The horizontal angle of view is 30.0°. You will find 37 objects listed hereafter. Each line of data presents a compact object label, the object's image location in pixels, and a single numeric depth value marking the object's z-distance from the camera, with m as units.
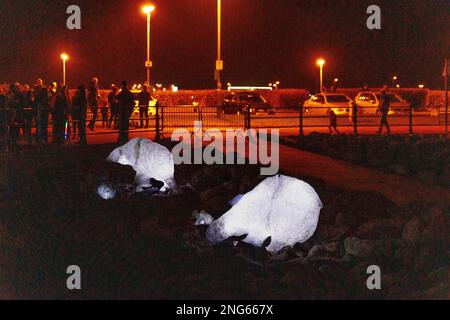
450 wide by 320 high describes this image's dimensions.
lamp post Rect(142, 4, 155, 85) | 54.53
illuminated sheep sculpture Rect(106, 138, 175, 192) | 17.08
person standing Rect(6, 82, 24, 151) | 22.64
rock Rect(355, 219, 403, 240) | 13.45
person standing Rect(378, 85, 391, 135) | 30.48
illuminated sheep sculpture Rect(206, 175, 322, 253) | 13.42
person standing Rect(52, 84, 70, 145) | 23.95
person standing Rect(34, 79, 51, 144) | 24.27
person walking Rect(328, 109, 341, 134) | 30.10
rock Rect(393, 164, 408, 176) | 19.24
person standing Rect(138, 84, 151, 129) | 29.32
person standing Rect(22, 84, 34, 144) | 24.95
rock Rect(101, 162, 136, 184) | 17.30
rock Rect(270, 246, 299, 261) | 12.86
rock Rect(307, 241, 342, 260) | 12.88
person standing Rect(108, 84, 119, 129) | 27.77
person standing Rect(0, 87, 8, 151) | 22.59
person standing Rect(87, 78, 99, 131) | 29.36
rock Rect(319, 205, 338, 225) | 14.38
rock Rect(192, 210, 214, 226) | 14.47
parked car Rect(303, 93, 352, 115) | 46.69
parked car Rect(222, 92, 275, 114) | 48.46
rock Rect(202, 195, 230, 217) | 15.19
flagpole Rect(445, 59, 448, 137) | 25.81
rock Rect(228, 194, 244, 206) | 15.02
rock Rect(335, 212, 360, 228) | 13.98
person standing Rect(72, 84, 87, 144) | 23.74
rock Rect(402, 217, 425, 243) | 13.01
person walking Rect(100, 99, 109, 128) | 29.88
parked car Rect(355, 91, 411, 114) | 46.78
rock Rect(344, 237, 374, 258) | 12.88
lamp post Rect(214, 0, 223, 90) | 50.38
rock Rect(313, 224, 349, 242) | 13.53
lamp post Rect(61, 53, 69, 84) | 69.62
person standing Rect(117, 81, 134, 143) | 24.64
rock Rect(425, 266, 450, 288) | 11.20
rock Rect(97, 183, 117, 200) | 16.31
